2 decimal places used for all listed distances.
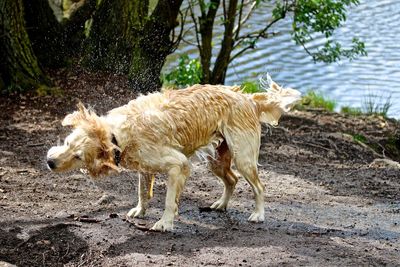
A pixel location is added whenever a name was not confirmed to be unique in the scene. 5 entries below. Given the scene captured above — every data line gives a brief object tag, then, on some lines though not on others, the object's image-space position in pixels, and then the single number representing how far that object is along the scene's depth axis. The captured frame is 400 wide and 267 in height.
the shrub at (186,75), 12.70
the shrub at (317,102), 14.91
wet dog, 6.36
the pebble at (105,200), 7.63
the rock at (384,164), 10.59
